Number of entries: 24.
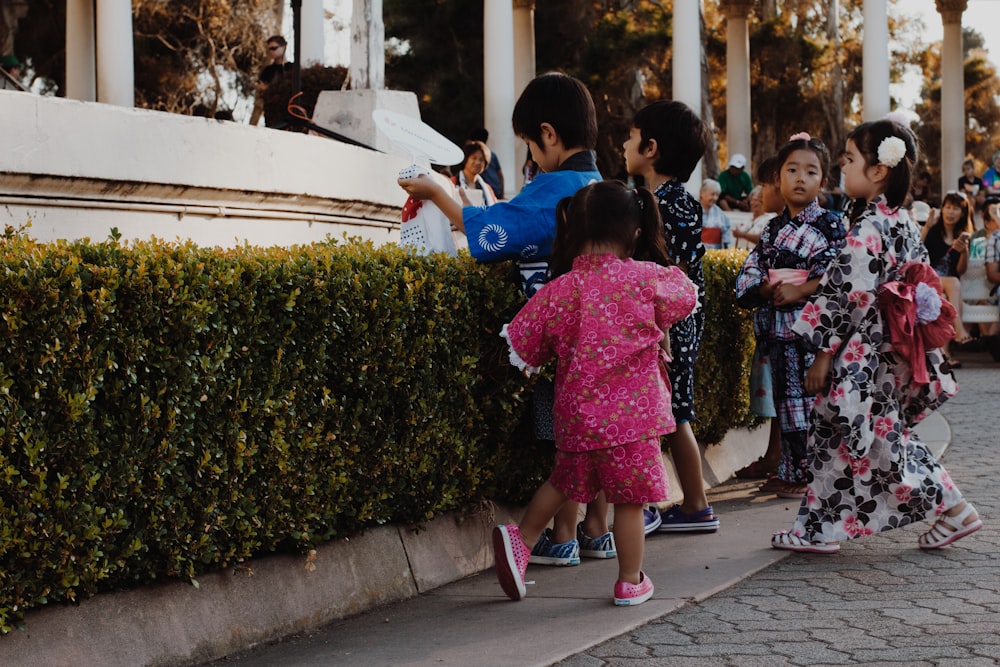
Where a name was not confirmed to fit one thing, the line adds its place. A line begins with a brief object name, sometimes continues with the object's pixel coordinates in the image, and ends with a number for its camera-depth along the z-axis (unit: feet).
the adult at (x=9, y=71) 47.92
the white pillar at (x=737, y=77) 107.55
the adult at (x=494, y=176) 52.13
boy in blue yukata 17.39
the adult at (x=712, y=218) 50.72
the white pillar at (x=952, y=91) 113.09
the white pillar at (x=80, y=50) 71.00
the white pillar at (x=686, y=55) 84.28
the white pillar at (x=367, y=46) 34.94
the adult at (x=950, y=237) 54.08
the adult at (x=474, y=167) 44.68
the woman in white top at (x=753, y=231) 38.83
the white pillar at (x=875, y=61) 89.25
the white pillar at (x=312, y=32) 47.52
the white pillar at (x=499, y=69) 79.73
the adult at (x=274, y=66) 42.39
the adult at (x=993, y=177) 74.74
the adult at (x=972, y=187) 79.89
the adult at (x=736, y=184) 76.59
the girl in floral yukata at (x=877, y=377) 19.20
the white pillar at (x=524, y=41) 99.19
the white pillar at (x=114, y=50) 57.93
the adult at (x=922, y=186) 76.23
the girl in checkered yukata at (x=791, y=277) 23.18
